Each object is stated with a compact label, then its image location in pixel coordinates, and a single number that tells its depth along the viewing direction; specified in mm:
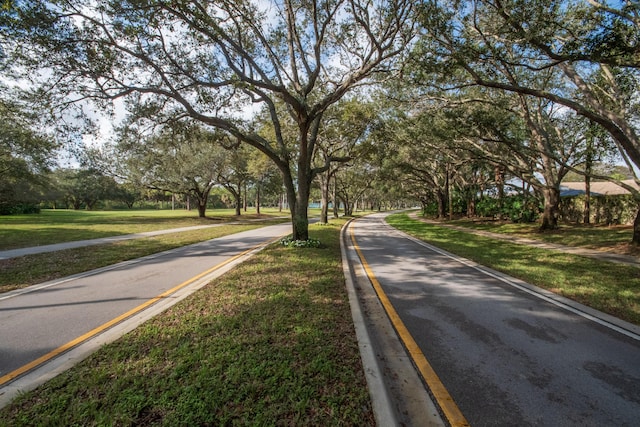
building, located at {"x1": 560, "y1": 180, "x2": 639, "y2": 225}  16125
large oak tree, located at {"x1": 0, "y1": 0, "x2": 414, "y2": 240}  6664
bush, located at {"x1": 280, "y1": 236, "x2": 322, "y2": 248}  10164
